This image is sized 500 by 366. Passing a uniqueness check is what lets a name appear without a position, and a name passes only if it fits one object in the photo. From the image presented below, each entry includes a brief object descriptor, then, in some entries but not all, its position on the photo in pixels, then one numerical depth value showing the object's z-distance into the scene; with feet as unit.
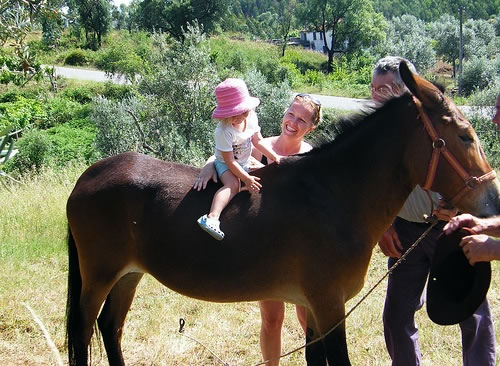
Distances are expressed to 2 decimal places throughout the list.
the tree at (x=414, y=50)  132.80
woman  11.93
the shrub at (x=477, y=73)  108.88
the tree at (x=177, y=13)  150.61
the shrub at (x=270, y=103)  54.80
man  11.16
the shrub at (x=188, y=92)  48.75
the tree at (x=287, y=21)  187.32
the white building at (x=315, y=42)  218.96
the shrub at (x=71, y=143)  60.17
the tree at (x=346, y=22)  170.50
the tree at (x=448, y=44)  161.47
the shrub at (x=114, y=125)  52.95
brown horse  9.23
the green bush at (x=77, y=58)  137.18
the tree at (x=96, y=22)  152.15
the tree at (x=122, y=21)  226.50
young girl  10.40
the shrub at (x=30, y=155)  55.46
